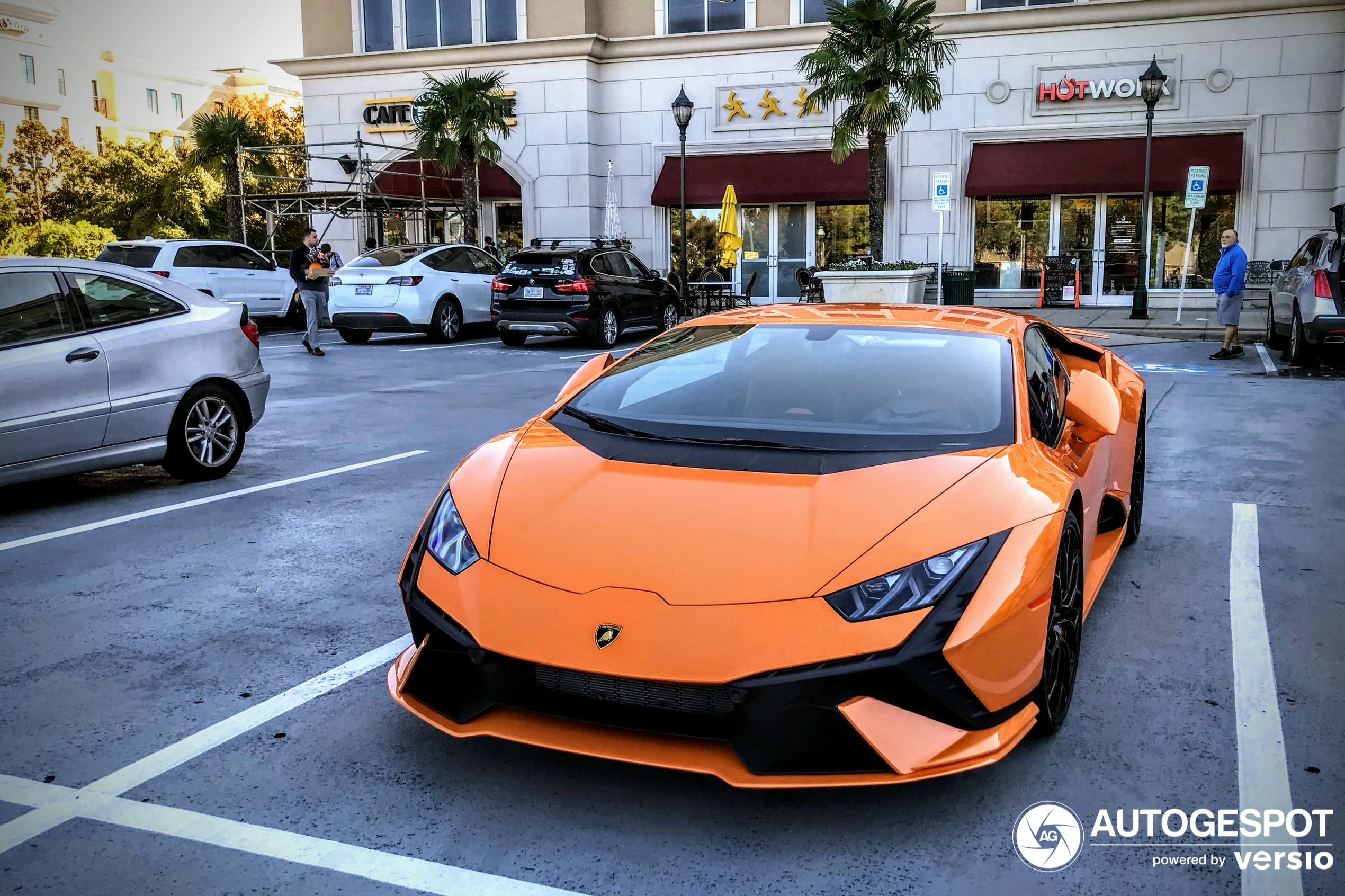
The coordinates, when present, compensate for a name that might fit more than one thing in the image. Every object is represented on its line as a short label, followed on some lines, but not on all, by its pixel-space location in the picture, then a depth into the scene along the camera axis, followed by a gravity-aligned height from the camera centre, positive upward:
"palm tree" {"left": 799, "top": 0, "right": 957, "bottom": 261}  20.91 +3.35
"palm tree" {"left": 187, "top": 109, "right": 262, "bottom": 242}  31.55 +3.17
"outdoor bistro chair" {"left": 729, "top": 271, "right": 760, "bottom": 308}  24.45 -1.05
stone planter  19.69 -0.57
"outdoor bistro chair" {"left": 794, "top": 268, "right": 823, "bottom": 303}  23.61 -0.72
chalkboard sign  26.98 -0.70
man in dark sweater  17.48 -0.45
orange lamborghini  2.83 -0.87
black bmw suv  17.77 -0.63
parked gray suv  13.39 -0.59
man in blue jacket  15.30 -0.46
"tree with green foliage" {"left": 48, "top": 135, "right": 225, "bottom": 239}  57.50 +3.16
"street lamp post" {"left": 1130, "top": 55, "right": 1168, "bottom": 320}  21.80 +0.94
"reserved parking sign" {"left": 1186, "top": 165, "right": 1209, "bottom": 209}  20.33 +1.14
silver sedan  6.67 -0.72
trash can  25.22 -0.81
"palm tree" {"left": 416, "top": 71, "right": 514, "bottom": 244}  26.69 +3.00
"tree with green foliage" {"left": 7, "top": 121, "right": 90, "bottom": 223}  60.16 +5.06
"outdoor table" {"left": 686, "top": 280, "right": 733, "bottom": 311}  24.61 -0.85
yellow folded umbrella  25.41 +0.51
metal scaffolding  28.77 +1.55
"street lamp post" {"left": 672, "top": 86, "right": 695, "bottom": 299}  24.98 +3.04
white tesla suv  18.67 -0.61
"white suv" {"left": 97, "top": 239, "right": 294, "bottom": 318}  19.30 -0.21
